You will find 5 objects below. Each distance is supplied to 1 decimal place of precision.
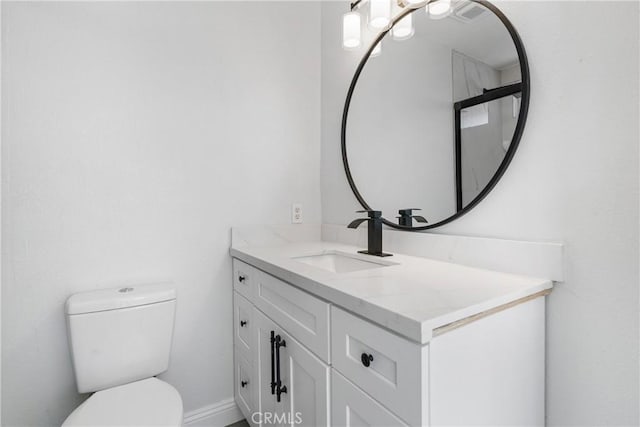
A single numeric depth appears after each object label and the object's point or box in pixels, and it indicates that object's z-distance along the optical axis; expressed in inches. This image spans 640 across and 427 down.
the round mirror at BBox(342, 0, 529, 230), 40.2
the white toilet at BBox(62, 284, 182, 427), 41.8
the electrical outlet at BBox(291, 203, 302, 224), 70.4
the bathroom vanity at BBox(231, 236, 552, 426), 25.6
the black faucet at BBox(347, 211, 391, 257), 52.5
